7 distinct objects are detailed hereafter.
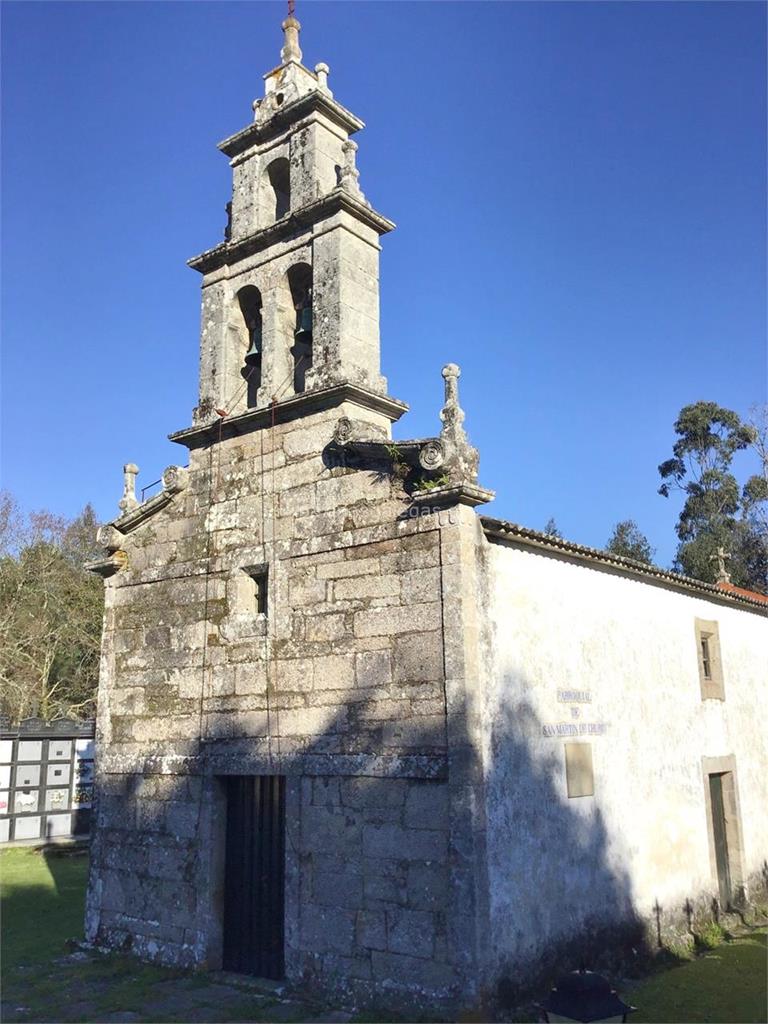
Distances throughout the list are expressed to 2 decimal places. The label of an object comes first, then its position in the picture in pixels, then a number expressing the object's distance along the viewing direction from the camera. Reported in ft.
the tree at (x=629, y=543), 112.47
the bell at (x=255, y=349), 33.04
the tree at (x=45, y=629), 85.35
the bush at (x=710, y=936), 31.81
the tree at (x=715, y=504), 100.83
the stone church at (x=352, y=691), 23.73
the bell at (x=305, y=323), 31.58
